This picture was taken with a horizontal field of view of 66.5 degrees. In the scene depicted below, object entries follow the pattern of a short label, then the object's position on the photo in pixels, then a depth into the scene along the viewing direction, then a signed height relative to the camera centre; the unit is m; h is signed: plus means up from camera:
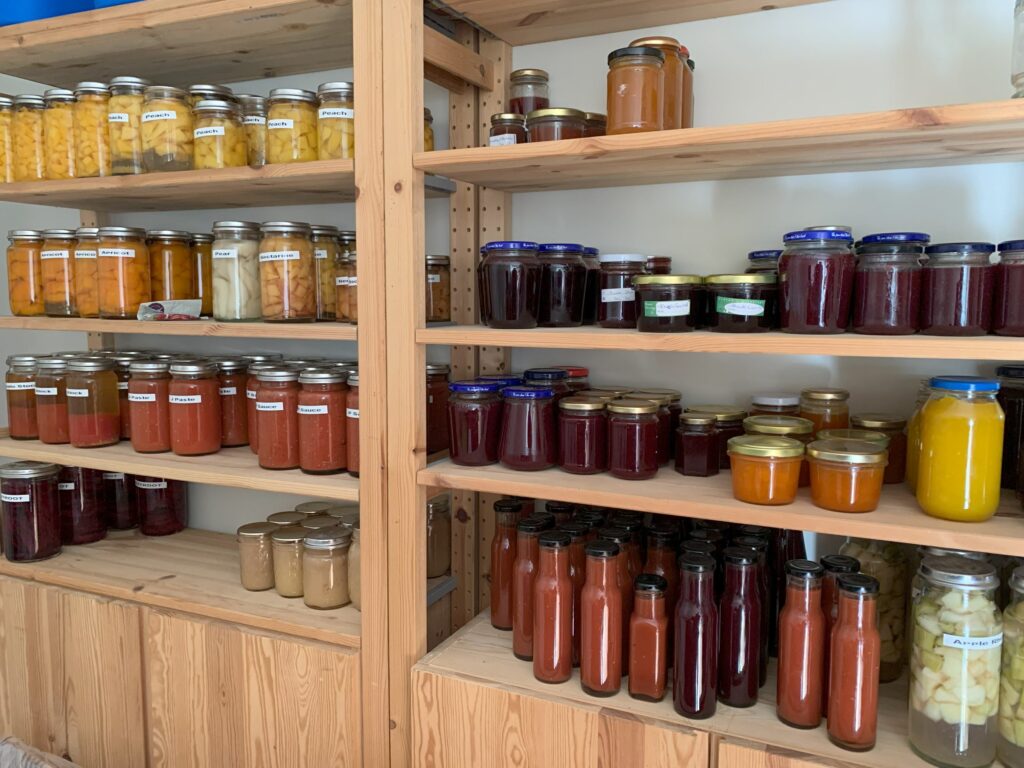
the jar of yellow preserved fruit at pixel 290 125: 1.62 +0.38
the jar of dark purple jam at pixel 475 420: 1.48 -0.21
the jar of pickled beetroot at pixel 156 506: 2.21 -0.56
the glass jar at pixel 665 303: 1.29 +0.01
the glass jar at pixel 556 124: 1.42 +0.34
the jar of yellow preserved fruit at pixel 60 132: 1.85 +0.42
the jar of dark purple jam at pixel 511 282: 1.43 +0.05
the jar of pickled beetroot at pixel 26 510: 1.98 -0.51
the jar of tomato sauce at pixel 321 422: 1.65 -0.24
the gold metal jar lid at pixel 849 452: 1.18 -0.22
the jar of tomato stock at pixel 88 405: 1.92 -0.24
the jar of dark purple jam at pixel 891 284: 1.20 +0.04
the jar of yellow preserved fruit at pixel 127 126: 1.75 +0.41
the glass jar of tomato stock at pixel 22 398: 2.03 -0.23
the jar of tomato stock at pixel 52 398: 1.96 -0.23
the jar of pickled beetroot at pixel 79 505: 2.12 -0.54
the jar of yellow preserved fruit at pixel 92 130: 1.80 +0.41
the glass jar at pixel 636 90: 1.29 +0.36
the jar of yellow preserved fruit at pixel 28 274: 1.96 +0.09
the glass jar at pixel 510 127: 1.50 +0.35
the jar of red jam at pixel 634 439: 1.37 -0.23
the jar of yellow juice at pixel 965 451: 1.14 -0.21
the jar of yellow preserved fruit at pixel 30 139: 1.89 +0.41
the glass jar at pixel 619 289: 1.43 +0.04
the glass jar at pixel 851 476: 1.18 -0.25
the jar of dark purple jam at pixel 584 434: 1.42 -0.23
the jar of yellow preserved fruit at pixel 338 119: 1.58 +0.38
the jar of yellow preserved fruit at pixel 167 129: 1.72 +0.40
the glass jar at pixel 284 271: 1.68 +0.08
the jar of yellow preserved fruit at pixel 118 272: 1.83 +0.09
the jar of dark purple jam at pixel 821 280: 1.22 +0.05
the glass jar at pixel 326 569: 1.69 -0.56
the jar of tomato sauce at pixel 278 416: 1.69 -0.23
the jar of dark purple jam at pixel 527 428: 1.44 -0.22
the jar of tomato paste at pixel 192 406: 1.82 -0.23
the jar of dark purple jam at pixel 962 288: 1.17 +0.03
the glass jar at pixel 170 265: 1.90 +0.11
